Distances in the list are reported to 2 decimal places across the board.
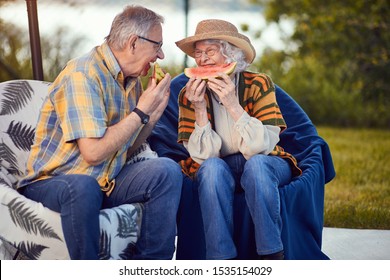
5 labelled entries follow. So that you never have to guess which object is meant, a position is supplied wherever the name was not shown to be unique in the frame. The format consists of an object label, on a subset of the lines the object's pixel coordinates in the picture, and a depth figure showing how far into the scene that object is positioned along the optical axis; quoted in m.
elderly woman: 6.68
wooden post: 8.62
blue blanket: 7.10
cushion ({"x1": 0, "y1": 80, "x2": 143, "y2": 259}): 6.32
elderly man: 6.16
